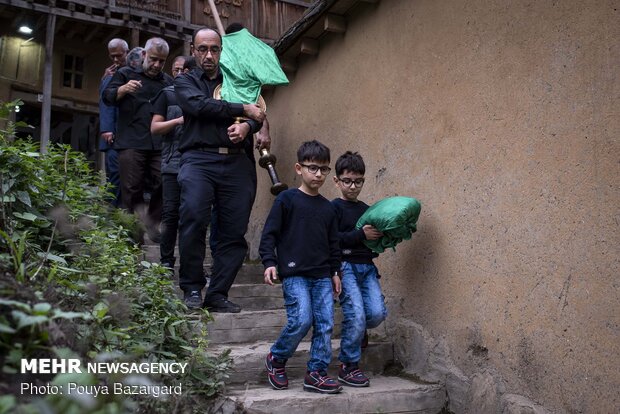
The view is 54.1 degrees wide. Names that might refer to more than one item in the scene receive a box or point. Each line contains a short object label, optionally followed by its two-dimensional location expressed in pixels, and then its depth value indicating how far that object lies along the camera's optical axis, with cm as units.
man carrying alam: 430
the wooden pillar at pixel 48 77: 1152
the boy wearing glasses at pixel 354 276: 379
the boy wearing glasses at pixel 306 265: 357
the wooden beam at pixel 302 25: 520
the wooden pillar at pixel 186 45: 1274
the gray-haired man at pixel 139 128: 595
